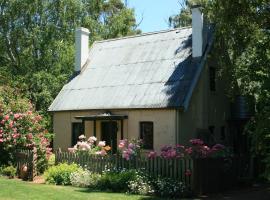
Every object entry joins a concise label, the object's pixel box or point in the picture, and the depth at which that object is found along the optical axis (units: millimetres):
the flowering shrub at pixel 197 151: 17781
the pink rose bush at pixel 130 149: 18320
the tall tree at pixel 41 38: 36531
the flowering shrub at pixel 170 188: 16094
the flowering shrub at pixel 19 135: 21281
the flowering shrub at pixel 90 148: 20297
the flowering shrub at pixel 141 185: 16358
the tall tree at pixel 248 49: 14789
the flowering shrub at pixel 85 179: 18016
